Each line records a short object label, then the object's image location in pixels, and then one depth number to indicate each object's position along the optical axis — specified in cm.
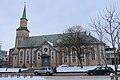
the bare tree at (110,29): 1303
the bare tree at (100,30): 1421
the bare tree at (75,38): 4372
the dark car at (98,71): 2953
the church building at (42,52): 5194
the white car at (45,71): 3235
